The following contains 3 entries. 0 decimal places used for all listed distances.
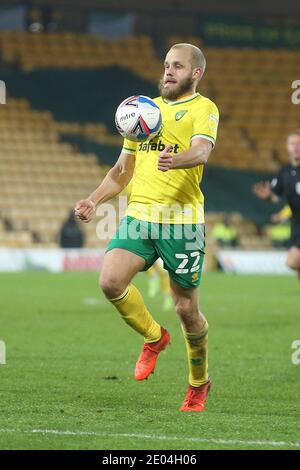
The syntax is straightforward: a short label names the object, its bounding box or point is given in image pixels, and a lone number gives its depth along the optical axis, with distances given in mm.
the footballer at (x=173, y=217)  12781
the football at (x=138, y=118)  12555
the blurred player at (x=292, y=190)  25716
